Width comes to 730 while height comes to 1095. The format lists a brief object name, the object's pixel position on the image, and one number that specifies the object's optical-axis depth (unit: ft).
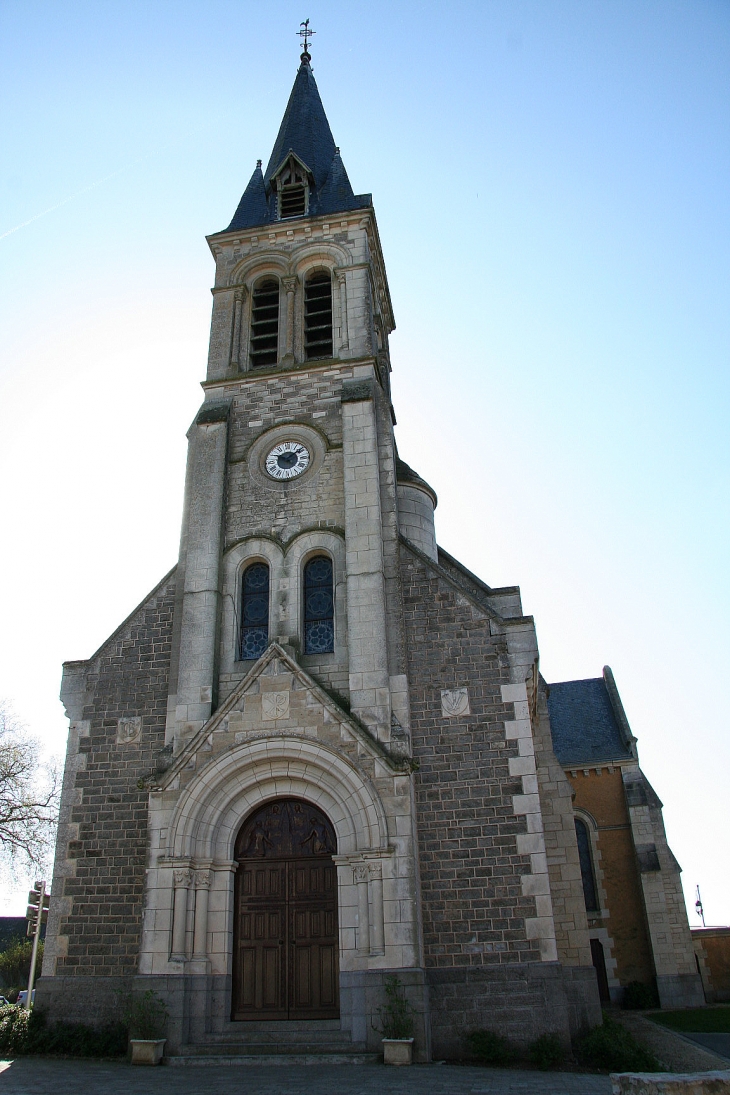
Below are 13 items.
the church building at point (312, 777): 37.60
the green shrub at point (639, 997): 72.49
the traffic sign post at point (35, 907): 63.26
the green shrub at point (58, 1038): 37.17
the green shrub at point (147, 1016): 36.39
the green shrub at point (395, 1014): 34.55
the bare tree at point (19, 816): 81.82
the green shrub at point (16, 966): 139.23
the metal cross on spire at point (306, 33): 82.17
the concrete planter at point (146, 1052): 35.14
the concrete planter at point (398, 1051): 33.32
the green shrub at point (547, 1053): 33.78
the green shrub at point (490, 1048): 34.55
